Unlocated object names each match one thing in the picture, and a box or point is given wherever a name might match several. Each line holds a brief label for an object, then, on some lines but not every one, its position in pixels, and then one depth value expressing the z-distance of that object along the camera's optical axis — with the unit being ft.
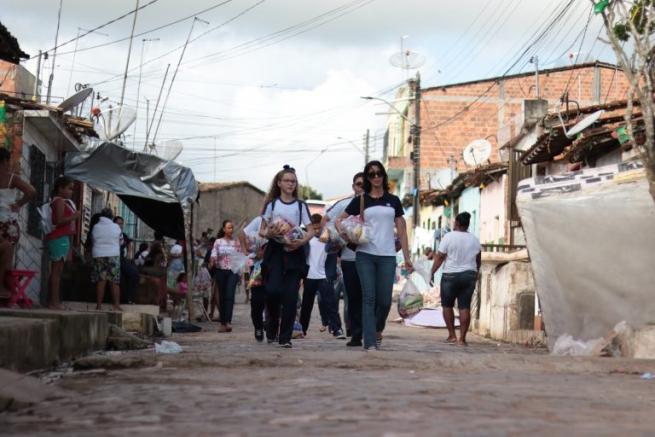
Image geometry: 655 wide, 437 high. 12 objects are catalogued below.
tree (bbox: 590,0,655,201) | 42.04
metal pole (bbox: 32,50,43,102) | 64.44
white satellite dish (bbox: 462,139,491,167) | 104.22
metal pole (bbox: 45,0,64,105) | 68.28
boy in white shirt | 41.37
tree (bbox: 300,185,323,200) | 284.61
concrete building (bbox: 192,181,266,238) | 190.08
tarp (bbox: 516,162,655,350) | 35.91
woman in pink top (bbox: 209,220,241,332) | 50.51
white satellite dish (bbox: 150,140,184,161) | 84.53
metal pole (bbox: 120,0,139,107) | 74.69
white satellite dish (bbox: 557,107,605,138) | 53.93
